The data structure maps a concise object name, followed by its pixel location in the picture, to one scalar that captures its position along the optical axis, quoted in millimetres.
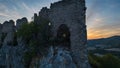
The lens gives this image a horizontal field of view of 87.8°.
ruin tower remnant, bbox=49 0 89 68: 5846
